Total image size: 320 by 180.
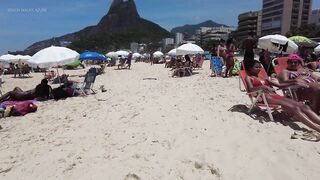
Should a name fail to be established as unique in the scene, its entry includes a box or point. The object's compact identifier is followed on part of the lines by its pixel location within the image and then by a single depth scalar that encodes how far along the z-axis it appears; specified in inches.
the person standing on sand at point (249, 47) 161.1
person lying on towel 183.4
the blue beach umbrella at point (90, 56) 401.8
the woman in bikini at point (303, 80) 113.5
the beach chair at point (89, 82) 211.3
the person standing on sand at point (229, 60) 257.6
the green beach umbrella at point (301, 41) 320.2
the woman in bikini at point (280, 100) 97.6
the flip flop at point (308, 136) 93.3
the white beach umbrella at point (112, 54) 720.6
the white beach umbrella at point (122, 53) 751.0
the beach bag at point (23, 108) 154.7
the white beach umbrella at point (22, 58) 485.6
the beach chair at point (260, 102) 112.4
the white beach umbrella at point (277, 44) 239.1
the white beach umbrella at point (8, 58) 499.7
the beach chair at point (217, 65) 268.7
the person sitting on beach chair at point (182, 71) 306.7
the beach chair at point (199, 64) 398.5
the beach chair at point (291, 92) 117.9
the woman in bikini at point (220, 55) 273.0
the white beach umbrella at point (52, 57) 205.3
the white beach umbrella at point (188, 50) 324.3
